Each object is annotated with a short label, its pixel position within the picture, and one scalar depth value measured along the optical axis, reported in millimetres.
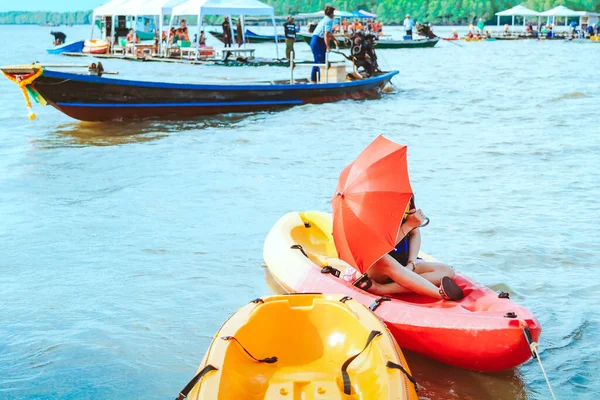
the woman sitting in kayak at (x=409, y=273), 5035
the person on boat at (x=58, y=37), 41938
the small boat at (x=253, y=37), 43188
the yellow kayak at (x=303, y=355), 3756
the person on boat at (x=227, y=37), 30375
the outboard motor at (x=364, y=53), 17375
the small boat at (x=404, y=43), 42194
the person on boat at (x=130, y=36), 31502
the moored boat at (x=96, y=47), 33594
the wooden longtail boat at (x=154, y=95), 13664
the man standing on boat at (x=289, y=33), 26797
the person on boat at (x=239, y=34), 30316
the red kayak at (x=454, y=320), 4371
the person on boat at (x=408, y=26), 46253
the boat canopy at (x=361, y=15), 49800
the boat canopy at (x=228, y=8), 24594
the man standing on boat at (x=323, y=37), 16031
